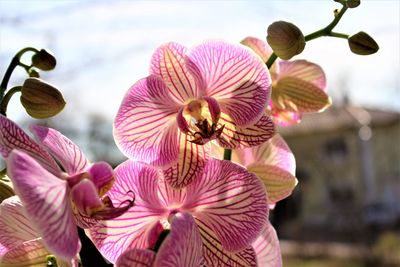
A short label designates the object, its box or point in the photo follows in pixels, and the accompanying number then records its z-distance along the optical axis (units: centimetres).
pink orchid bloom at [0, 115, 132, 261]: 22
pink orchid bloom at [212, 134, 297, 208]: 37
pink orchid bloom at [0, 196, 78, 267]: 30
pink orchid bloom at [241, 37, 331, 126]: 40
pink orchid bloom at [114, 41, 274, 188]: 30
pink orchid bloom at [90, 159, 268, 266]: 30
